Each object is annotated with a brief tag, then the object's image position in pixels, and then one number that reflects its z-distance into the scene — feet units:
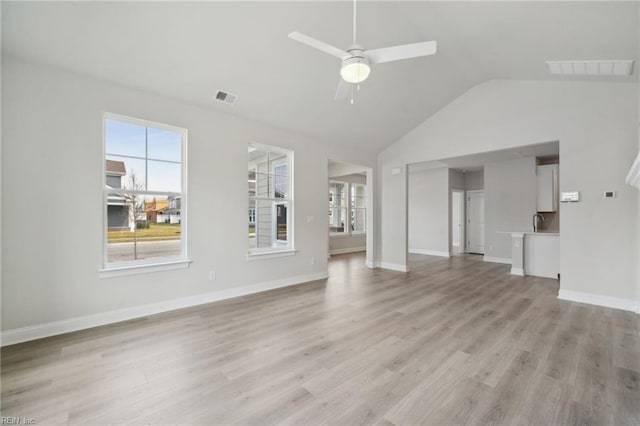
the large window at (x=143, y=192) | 11.29
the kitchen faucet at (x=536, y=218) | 21.27
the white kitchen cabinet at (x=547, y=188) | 20.63
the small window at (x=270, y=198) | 15.87
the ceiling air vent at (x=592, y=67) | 11.41
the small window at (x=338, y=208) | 30.78
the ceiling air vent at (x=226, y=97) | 12.86
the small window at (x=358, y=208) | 32.35
